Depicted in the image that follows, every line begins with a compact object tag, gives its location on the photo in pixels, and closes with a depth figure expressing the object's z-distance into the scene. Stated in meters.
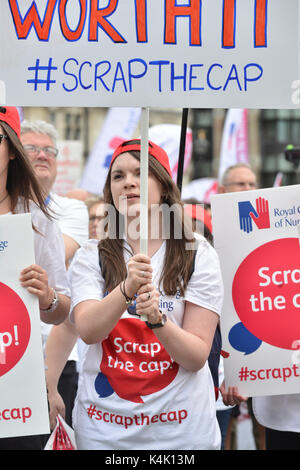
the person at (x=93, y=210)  9.64
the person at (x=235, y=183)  11.12
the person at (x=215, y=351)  6.08
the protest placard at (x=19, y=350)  5.17
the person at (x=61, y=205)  7.89
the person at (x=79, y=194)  11.53
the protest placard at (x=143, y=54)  5.26
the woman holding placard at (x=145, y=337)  4.99
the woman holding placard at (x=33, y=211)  5.53
